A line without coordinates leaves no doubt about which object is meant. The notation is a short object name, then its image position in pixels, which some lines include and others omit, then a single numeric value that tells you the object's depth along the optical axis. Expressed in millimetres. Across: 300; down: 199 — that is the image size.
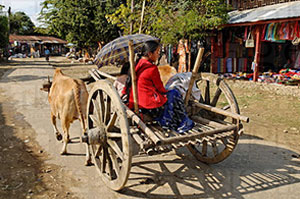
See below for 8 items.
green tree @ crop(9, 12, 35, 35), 45044
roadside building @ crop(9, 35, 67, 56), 37375
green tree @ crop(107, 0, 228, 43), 11391
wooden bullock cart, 2754
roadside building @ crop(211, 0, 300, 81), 9727
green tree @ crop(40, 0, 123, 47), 20344
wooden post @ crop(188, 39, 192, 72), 12867
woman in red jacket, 3346
